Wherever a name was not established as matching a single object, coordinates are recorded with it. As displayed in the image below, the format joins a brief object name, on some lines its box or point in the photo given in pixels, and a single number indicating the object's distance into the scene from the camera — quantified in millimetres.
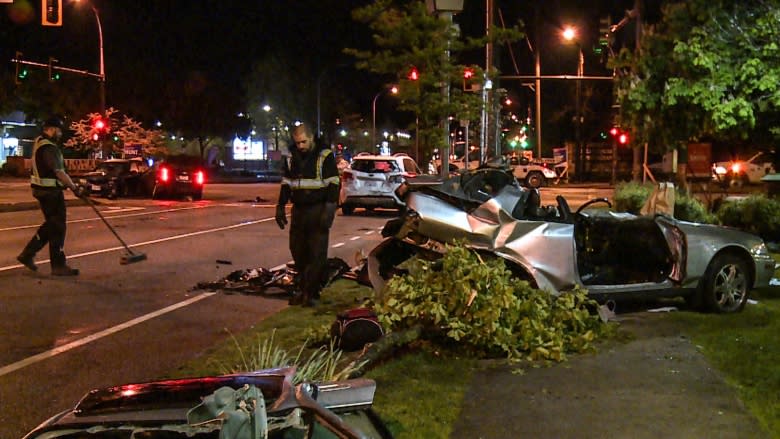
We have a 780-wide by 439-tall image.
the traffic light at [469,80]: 12672
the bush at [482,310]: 6906
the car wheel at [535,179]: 45531
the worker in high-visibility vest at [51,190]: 11289
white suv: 23047
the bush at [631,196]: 17600
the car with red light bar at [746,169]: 41531
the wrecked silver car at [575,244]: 7746
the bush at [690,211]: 15383
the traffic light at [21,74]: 30578
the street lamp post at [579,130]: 41906
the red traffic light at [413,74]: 11523
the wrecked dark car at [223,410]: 2535
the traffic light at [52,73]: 32419
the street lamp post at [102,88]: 35500
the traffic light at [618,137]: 36219
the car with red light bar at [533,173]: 45938
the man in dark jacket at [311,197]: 9234
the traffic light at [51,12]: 21203
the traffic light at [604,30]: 26141
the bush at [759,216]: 15094
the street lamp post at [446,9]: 11461
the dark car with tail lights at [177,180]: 29938
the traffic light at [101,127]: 35406
